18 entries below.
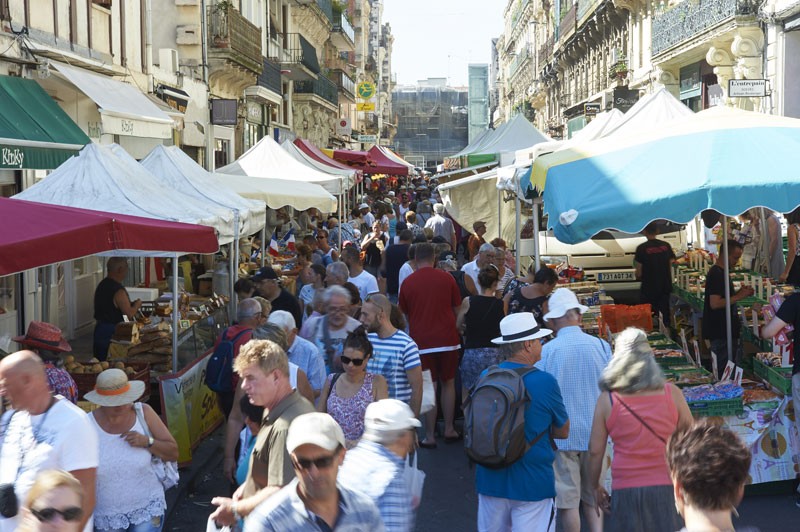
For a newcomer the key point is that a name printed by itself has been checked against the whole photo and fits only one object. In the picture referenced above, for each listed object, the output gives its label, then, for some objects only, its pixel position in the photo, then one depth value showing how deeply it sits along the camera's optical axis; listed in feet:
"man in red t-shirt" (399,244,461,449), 27.63
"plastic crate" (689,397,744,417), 22.31
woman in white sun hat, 15.44
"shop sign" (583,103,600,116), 104.55
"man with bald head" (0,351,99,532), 13.47
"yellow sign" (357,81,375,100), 175.01
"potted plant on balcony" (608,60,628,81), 106.32
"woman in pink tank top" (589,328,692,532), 15.30
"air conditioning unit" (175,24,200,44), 73.10
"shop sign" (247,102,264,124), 98.68
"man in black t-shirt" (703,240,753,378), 28.09
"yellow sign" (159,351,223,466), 26.12
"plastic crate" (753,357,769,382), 24.71
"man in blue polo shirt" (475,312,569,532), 15.79
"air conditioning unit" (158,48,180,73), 67.36
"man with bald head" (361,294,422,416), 20.42
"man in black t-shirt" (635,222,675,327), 34.81
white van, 45.55
